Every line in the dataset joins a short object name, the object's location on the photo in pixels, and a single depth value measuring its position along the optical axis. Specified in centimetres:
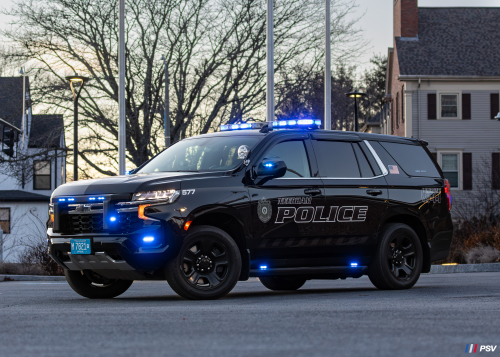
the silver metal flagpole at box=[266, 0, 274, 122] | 2256
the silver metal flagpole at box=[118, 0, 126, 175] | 2344
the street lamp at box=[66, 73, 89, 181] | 2672
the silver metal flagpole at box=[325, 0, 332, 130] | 2423
